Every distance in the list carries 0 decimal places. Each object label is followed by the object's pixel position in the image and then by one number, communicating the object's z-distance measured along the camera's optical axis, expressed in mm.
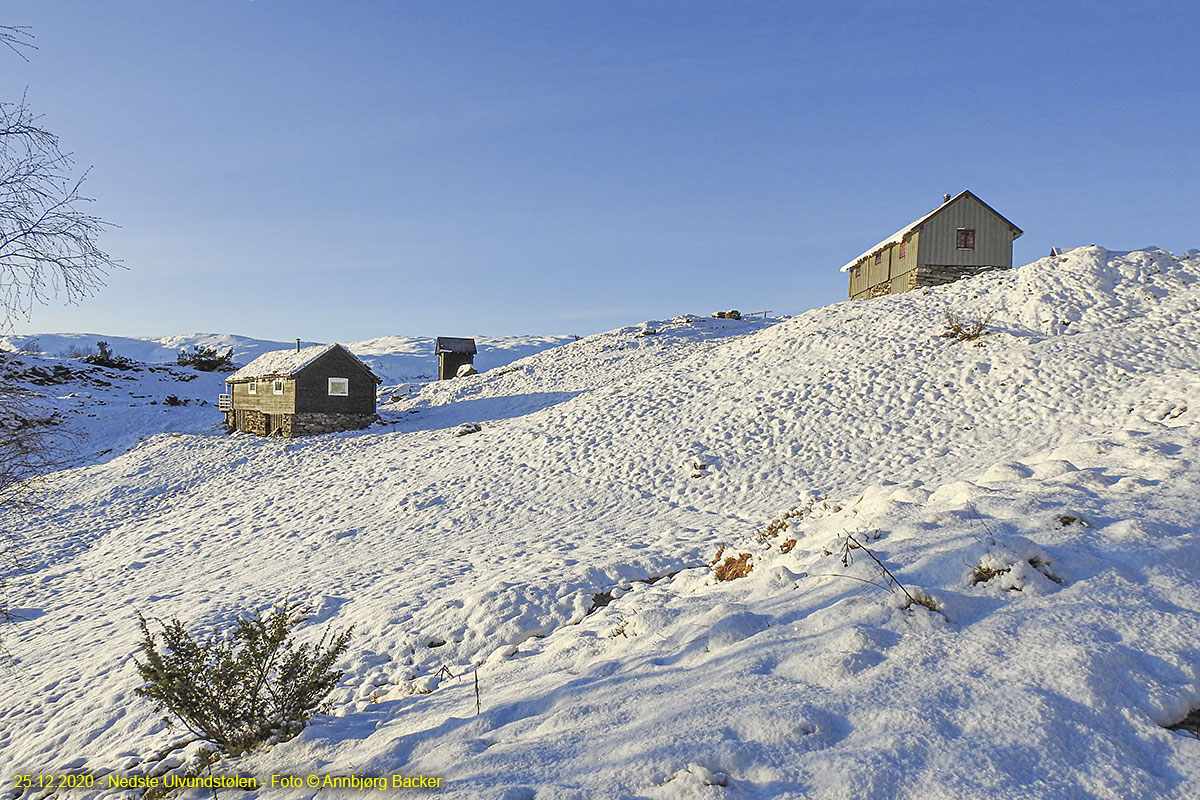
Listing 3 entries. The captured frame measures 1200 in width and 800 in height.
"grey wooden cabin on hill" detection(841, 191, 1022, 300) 30484
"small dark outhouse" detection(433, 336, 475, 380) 48594
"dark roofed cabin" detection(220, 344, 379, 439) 29422
